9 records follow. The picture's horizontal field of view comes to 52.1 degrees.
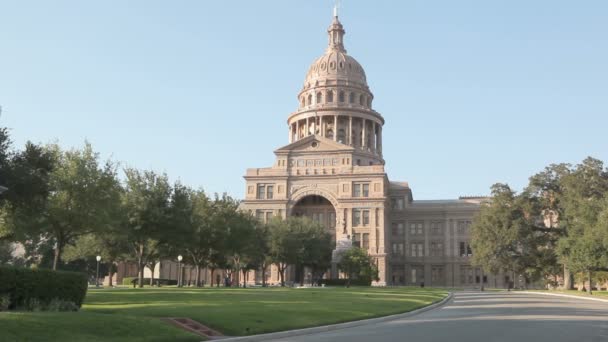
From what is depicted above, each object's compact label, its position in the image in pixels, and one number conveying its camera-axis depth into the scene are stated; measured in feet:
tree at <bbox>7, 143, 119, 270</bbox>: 137.17
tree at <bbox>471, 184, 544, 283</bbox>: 270.67
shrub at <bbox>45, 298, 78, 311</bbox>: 71.77
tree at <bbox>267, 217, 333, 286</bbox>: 280.10
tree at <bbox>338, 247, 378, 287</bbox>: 263.29
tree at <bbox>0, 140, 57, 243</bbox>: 112.98
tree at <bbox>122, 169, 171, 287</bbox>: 177.37
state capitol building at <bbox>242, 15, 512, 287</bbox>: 352.69
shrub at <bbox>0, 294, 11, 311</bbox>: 68.03
